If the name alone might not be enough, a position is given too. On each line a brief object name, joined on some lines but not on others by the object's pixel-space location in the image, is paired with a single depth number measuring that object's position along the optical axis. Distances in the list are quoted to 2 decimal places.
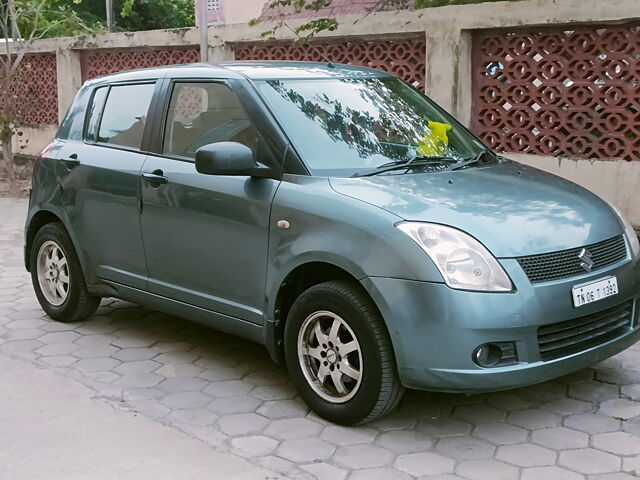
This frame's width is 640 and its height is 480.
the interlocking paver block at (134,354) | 5.22
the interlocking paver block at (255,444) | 3.87
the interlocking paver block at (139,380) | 4.75
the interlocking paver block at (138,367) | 4.98
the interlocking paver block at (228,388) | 4.61
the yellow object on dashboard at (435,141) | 4.77
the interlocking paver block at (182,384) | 4.68
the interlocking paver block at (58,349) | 5.32
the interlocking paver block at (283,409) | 4.31
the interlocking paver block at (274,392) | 4.55
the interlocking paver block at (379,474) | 3.59
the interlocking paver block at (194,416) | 4.23
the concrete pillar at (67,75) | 13.08
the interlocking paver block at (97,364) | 5.03
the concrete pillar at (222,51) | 10.70
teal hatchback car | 3.77
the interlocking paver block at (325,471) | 3.61
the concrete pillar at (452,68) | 8.23
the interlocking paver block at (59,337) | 5.57
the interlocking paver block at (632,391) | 4.48
